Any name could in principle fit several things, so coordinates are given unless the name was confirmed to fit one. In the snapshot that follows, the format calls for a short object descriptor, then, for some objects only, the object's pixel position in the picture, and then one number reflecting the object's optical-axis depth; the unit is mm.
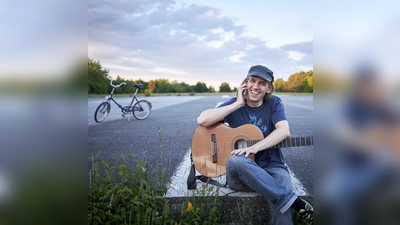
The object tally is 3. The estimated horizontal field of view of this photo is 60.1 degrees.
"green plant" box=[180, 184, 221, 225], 2162
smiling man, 2068
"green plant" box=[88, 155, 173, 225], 2045
